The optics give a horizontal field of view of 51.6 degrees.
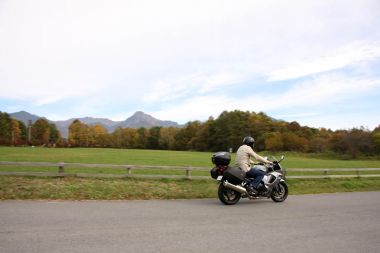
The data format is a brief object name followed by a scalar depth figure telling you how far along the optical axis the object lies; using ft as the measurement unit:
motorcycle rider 38.19
